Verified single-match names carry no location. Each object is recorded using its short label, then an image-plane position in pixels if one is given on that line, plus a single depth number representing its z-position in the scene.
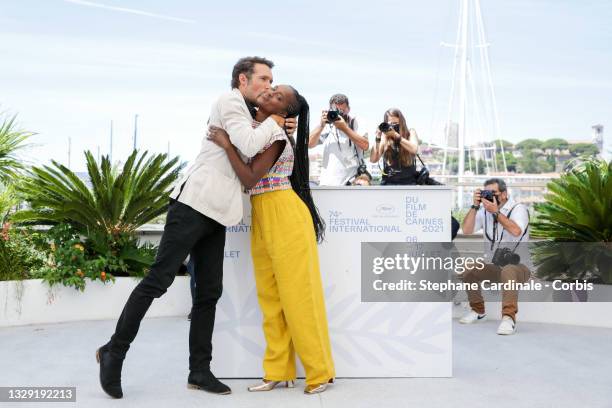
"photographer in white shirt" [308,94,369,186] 5.79
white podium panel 4.37
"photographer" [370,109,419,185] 5.85
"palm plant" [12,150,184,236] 6.67
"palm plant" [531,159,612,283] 6.88
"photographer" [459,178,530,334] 6.12
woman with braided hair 3.96
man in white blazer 3.83
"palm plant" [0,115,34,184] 7.59
